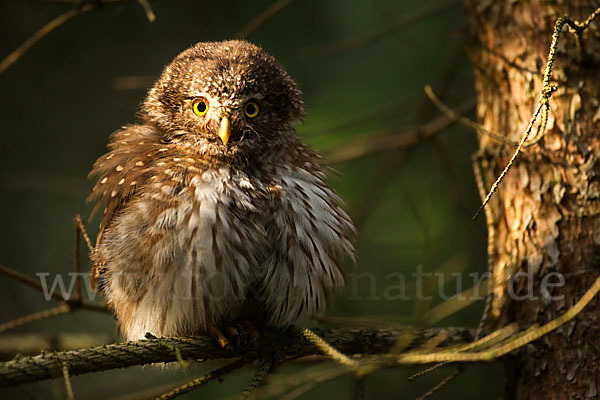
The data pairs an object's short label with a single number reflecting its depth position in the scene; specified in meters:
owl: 5.10
